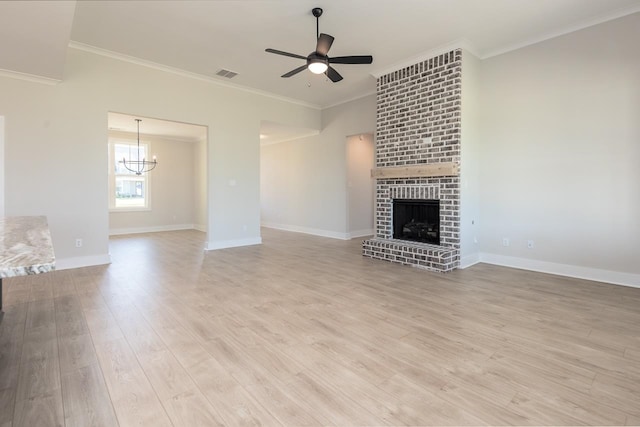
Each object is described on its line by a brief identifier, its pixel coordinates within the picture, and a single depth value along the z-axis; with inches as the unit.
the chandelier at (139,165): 338.6
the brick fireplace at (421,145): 176.9
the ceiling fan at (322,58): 131.7
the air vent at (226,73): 212.4
